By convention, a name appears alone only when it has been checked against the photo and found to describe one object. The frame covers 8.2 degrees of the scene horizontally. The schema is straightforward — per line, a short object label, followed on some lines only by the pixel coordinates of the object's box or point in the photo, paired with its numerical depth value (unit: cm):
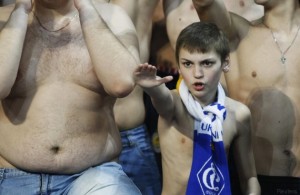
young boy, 634
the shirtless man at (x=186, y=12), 683
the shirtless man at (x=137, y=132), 665
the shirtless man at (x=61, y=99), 613
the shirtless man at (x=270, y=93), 663
